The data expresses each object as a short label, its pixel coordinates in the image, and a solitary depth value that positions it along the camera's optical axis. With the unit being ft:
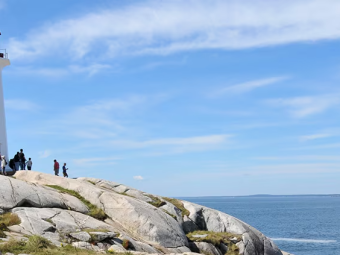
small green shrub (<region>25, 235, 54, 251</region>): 67.03
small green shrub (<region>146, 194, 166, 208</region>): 112.57
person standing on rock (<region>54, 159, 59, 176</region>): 138.62
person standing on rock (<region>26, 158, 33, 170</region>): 137.84
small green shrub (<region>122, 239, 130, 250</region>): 79.79
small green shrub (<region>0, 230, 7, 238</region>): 71.50
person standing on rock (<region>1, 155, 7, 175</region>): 124.67
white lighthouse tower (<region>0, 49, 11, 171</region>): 137.39
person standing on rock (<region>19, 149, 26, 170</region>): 135.74
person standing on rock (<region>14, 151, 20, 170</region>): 136.05
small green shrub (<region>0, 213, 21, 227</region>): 77.78
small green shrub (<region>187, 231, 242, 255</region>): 101.41
